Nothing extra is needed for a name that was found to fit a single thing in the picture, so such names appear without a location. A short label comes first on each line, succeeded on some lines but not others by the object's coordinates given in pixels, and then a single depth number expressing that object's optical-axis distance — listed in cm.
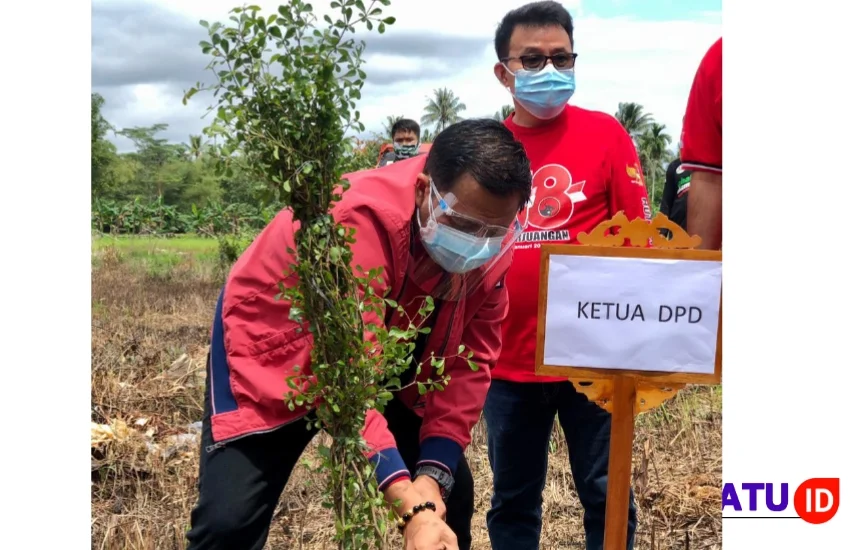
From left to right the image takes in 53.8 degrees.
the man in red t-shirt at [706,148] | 188
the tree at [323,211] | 140
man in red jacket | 162
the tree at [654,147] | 3553
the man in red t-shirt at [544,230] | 233
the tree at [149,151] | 4494
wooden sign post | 163
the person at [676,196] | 332
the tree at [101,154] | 3178
